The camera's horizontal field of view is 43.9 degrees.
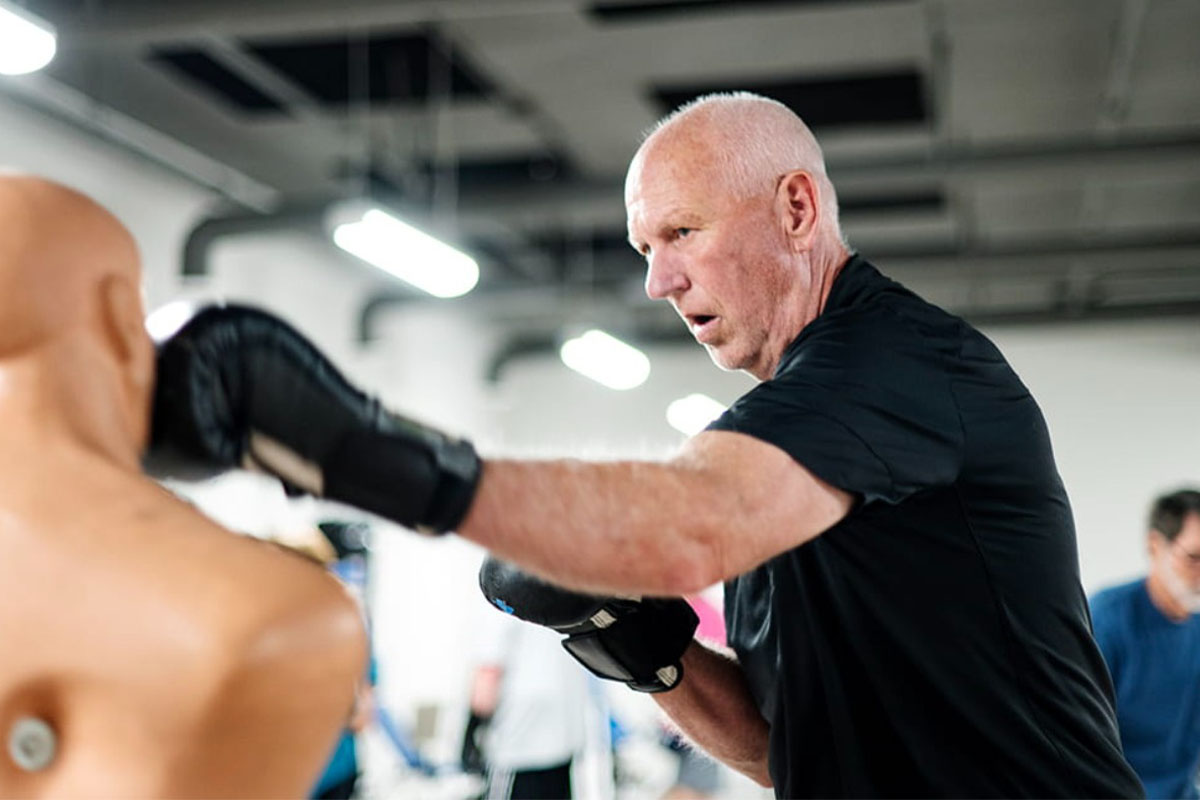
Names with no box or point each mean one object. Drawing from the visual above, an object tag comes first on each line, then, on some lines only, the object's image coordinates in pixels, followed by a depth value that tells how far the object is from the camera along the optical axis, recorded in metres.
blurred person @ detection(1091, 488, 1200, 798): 4.38
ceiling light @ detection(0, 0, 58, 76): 4.68
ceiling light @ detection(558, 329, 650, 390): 10.40
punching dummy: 1.04
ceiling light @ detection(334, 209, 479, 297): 7.43
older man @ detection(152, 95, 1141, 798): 1.38
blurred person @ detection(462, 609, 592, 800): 5.54
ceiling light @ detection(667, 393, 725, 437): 12.60
